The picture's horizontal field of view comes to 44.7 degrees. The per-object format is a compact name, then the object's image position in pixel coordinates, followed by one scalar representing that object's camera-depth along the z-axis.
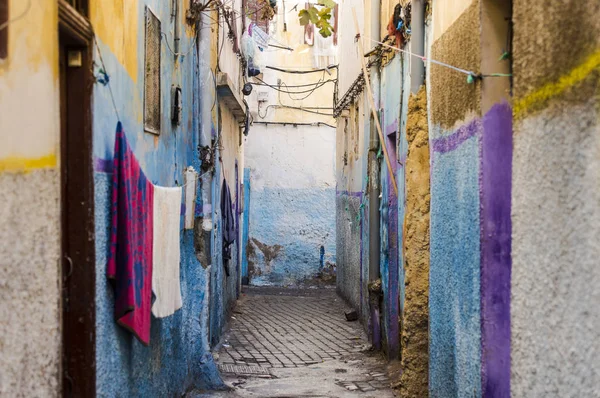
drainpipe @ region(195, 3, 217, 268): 8.47
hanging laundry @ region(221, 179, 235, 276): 11.96
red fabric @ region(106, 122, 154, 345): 4.64
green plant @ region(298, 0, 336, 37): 6.37
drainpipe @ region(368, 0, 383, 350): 9.88
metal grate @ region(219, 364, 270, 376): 8.87
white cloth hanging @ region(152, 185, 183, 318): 5.70
